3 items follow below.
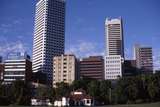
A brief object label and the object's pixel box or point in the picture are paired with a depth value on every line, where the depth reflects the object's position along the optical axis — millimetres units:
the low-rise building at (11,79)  194688
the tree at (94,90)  114750
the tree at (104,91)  112312
